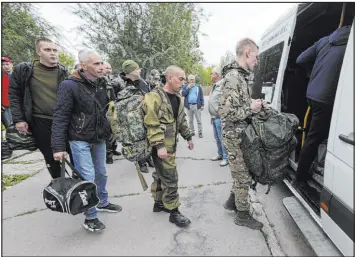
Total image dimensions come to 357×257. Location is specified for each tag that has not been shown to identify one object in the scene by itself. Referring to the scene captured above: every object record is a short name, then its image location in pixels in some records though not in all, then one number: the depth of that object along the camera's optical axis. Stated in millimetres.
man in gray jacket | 4582
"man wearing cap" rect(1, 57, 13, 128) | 5004
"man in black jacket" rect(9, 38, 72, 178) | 2646
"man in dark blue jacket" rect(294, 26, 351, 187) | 2322
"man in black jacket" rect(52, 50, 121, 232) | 2373
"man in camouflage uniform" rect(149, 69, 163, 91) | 5663
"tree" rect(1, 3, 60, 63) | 8836
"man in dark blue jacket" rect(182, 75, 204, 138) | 7094
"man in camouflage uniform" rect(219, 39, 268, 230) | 2389
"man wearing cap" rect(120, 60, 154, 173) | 3082
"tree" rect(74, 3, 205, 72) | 11844
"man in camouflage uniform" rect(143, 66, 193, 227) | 2445
